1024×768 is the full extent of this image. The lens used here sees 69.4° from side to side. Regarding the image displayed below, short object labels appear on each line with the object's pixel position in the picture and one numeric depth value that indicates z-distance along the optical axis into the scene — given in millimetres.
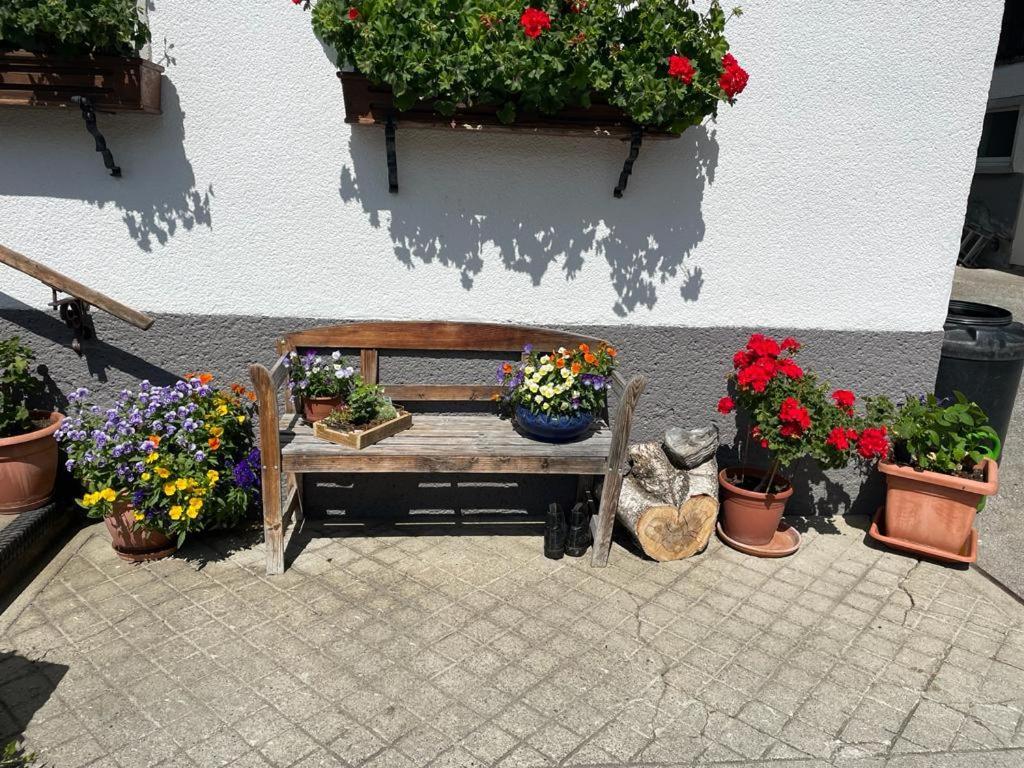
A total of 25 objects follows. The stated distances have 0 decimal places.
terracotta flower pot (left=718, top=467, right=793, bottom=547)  3764
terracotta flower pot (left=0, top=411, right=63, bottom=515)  3500
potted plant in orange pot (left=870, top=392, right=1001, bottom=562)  3682
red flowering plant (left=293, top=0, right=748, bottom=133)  3037
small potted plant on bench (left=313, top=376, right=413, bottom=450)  3400
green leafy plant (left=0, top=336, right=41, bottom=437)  3555
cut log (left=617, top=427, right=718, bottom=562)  3682
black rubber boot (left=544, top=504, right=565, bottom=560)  3670
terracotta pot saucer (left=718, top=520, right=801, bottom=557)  3820
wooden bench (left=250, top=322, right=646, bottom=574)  3314
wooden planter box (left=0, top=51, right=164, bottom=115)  3141
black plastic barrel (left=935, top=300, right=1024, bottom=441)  4113
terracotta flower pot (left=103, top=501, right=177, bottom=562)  3422
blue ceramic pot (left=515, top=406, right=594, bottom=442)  3479
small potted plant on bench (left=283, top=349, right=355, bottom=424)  3598
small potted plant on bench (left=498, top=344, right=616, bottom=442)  3459
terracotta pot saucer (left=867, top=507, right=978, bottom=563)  3705
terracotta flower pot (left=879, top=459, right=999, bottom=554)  3656
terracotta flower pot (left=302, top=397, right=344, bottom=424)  3611
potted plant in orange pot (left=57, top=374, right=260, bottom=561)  3344
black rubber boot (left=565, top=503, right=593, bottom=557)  3701
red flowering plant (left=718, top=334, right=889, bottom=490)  3543
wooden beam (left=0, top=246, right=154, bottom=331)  3328
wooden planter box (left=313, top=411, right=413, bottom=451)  3369
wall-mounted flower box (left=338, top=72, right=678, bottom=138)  3301
